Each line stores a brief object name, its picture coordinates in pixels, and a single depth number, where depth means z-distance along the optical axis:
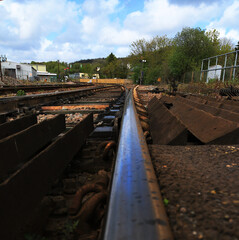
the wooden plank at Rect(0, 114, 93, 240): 0.73
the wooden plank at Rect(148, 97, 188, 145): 1.82
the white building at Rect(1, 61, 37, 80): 62.31
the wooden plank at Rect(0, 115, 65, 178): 1.26
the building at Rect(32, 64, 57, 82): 81.35
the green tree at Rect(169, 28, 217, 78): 31.42
